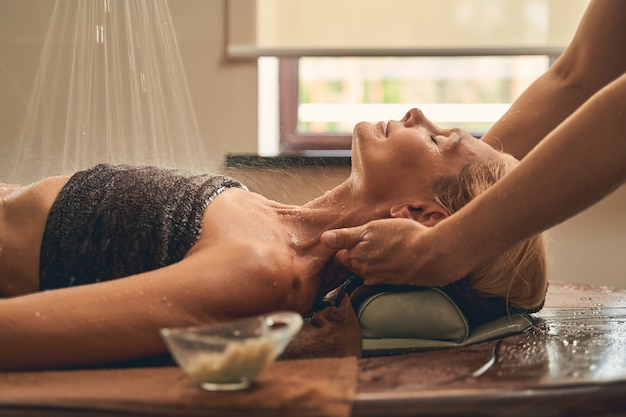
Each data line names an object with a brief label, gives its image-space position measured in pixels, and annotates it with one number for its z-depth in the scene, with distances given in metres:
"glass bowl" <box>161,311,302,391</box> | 1.09
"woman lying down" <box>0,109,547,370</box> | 1.33
